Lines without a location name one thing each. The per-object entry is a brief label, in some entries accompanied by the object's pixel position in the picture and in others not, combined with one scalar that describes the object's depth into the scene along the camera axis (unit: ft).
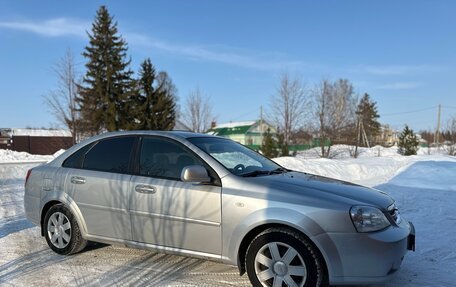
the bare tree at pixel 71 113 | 91.47
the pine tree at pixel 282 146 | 69.92
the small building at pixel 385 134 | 234.93
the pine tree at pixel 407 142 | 92.30
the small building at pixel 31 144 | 126.11
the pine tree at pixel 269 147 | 69.00
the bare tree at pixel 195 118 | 169.07
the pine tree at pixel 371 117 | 166.25
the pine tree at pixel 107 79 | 113.39
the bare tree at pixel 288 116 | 119.24
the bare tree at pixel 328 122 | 96.97
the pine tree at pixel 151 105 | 121.19
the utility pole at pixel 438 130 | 130.18
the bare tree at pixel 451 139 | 101.04
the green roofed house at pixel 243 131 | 207.11
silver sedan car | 11.55
